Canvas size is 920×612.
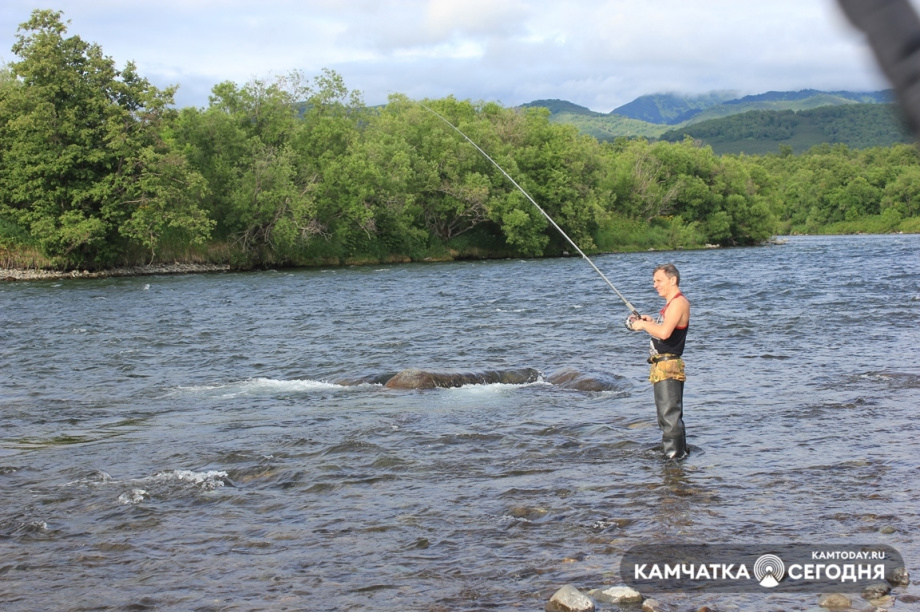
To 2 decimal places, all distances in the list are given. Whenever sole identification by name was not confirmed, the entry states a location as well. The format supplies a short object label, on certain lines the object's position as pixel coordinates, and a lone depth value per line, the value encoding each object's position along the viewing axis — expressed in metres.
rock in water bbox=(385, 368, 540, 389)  13.55
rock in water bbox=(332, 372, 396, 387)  13.96
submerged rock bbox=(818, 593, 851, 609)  5.31
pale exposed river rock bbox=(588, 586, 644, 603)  5.46
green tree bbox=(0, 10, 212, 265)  41.62
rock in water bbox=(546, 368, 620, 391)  12.98
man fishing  8.44
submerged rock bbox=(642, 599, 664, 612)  5.34
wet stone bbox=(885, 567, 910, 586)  5.60
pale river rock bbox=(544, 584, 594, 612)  5.31
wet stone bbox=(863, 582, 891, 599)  5.41
